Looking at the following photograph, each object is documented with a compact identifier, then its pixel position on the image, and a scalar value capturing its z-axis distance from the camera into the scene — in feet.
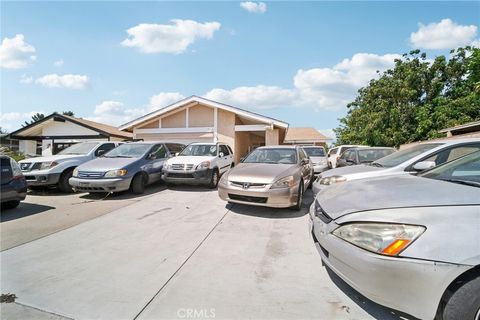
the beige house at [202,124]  47.80
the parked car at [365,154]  26.85
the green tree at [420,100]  46.42
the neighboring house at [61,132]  56.54
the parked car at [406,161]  14.21
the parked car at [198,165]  25.62
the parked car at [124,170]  22.09
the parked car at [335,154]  48.37
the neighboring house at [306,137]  88.58
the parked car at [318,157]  34.55
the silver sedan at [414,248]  5.55
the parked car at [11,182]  17.12
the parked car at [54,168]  23.76
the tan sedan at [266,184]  16.79
